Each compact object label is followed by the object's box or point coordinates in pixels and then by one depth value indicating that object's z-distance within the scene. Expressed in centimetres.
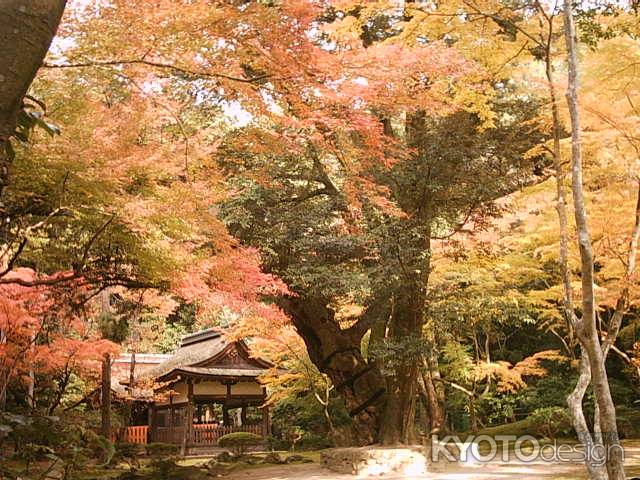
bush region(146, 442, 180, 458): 1507
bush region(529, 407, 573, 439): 1468
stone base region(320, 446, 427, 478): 1049
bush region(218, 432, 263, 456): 1644
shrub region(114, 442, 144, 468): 1272
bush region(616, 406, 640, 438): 1562
